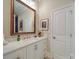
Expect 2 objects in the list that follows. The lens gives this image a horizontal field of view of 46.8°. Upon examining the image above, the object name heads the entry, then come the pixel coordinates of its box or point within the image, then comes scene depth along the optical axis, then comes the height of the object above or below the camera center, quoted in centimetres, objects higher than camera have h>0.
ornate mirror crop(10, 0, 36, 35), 175 +24
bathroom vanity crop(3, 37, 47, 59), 108 -36
